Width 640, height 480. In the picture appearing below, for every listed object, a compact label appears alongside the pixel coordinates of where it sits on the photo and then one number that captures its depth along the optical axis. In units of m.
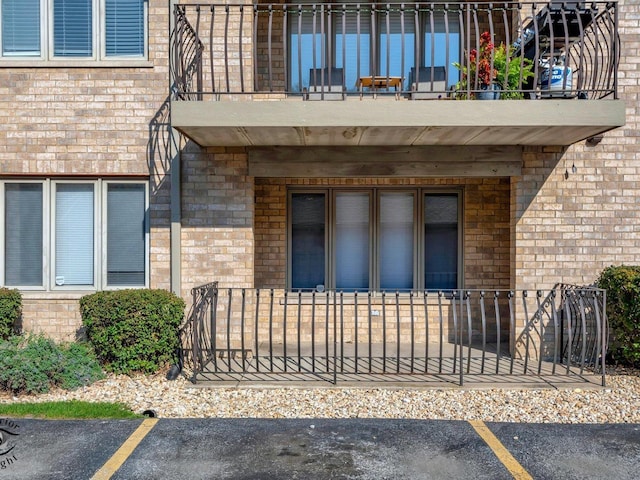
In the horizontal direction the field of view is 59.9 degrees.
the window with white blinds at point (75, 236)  7.83
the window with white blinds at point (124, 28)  7.68
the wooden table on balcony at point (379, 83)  7.84
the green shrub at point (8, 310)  7.14
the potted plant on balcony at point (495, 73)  6.66
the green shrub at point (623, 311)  6.64
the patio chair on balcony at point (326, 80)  8.18
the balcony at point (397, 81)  6.34
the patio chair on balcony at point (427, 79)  8.14
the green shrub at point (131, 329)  6.75
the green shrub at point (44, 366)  6.11
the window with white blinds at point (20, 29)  7.69
